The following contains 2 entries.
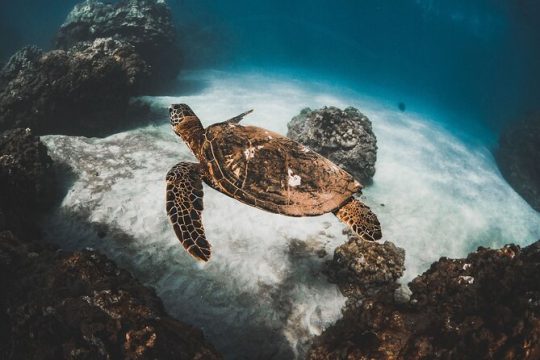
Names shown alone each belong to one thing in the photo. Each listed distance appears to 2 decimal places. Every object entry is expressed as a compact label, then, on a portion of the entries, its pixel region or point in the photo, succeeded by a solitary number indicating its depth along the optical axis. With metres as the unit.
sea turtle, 4.31
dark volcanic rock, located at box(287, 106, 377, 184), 8.59
